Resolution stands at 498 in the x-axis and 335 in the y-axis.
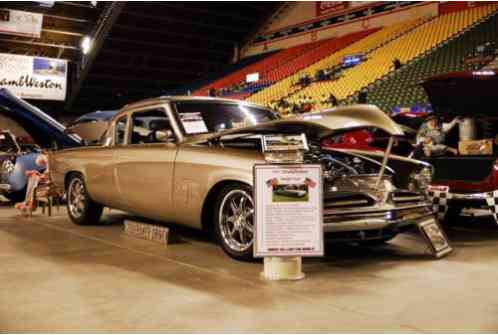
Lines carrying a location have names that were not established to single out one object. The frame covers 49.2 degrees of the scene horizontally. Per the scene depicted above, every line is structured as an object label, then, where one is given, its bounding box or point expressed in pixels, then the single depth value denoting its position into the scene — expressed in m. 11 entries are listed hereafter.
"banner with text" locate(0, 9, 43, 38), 21.33
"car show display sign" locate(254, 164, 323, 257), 3.79
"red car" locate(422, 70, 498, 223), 5.66
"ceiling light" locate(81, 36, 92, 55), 24.72
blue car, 8.13
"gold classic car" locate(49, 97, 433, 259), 4.25
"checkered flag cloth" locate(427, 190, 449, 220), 5.87
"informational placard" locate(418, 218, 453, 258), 4.68
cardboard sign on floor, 5.32
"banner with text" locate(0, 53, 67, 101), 21.57
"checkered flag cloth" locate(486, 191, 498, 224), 5.52
